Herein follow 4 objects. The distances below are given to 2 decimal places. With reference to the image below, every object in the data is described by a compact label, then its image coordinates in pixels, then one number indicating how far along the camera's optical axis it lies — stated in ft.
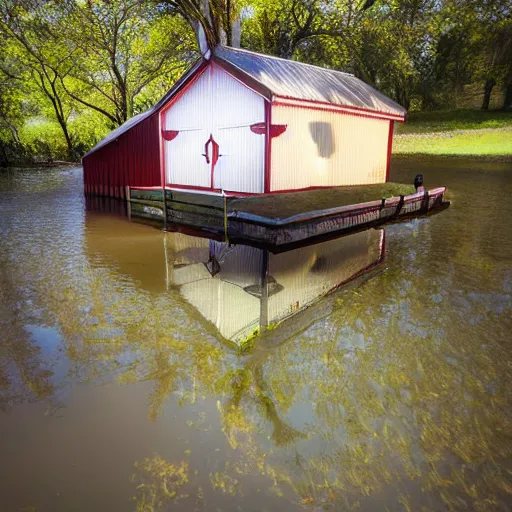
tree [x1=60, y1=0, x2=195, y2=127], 86.79
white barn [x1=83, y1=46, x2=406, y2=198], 42.19
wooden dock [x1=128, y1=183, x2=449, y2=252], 36.83
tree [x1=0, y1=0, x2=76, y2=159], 87.30
